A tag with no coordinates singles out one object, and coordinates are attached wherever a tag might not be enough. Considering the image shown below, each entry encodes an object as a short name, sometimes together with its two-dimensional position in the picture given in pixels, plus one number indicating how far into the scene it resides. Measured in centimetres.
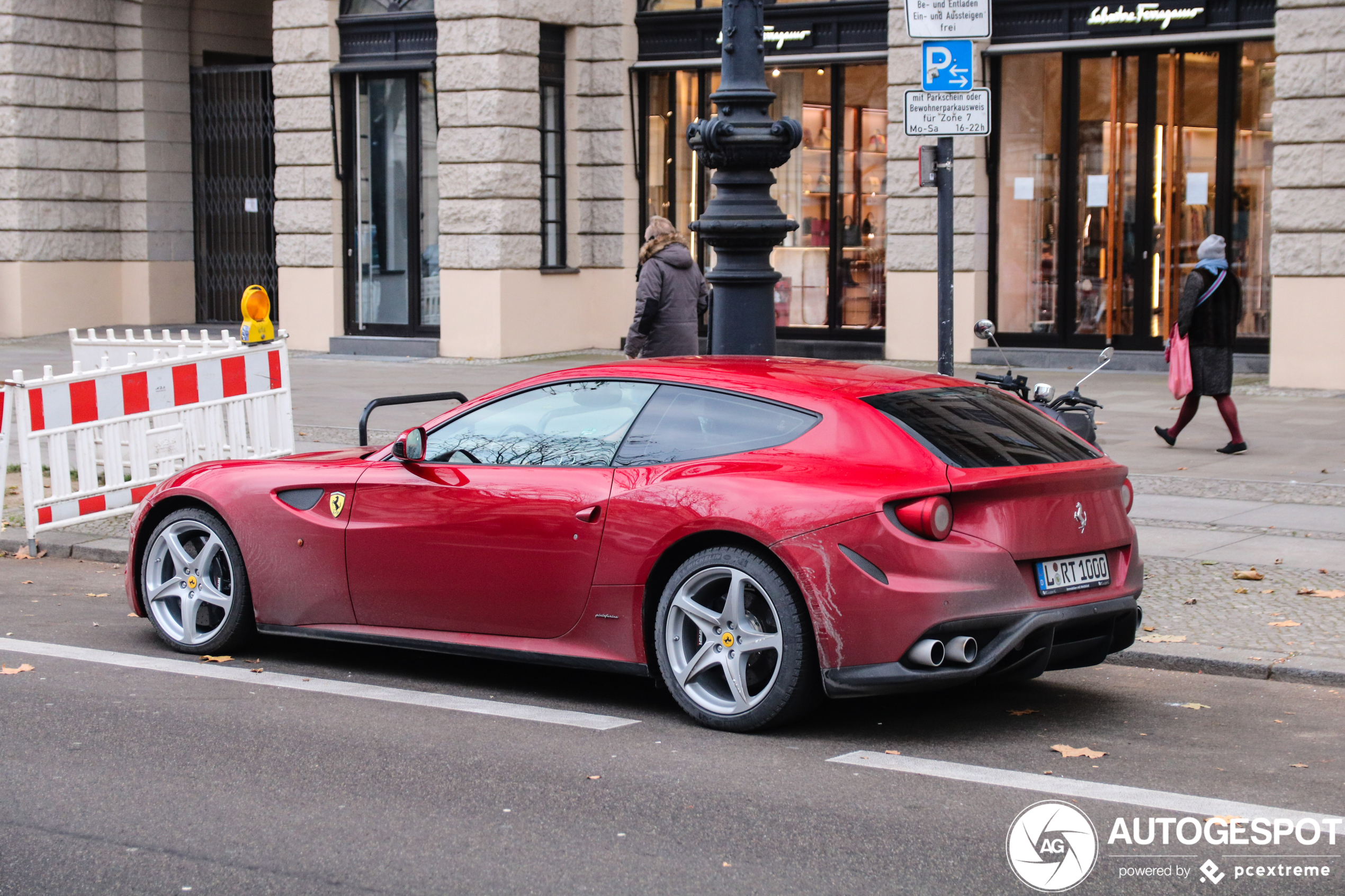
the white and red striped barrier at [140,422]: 975
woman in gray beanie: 1245
